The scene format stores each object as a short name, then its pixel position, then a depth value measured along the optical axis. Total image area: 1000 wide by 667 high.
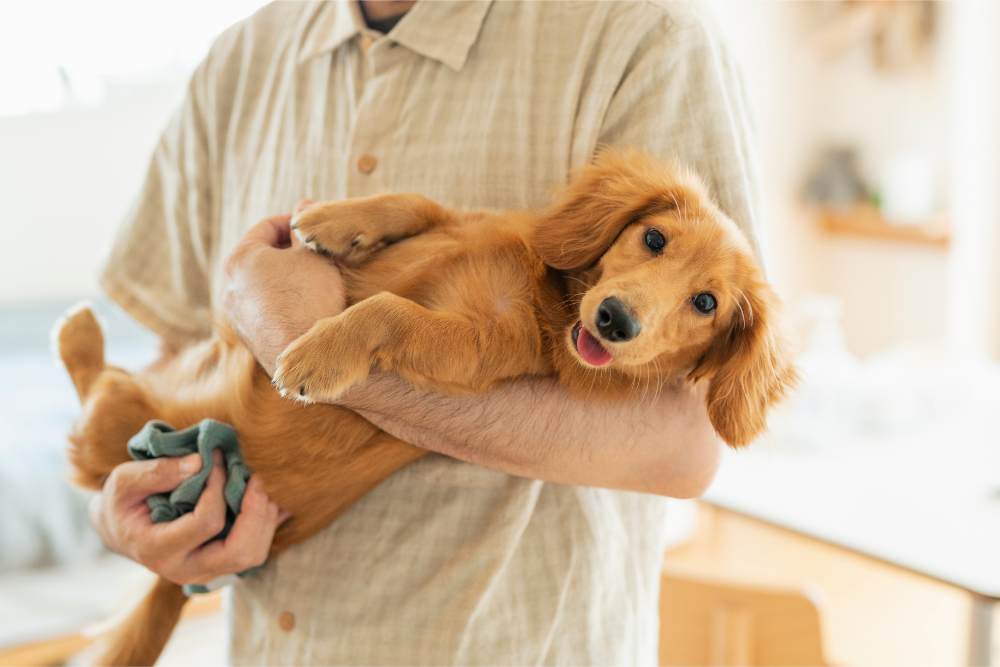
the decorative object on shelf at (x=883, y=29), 4.32
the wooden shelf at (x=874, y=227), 4.35
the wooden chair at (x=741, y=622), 1.76
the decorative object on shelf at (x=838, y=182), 4.78
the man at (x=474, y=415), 1.10
